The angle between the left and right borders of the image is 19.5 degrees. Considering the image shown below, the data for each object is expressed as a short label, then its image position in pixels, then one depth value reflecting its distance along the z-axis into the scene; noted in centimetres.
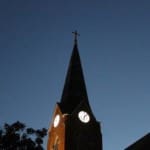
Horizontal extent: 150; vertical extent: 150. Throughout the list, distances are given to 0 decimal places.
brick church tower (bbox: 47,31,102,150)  4234
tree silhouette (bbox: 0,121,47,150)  2314
